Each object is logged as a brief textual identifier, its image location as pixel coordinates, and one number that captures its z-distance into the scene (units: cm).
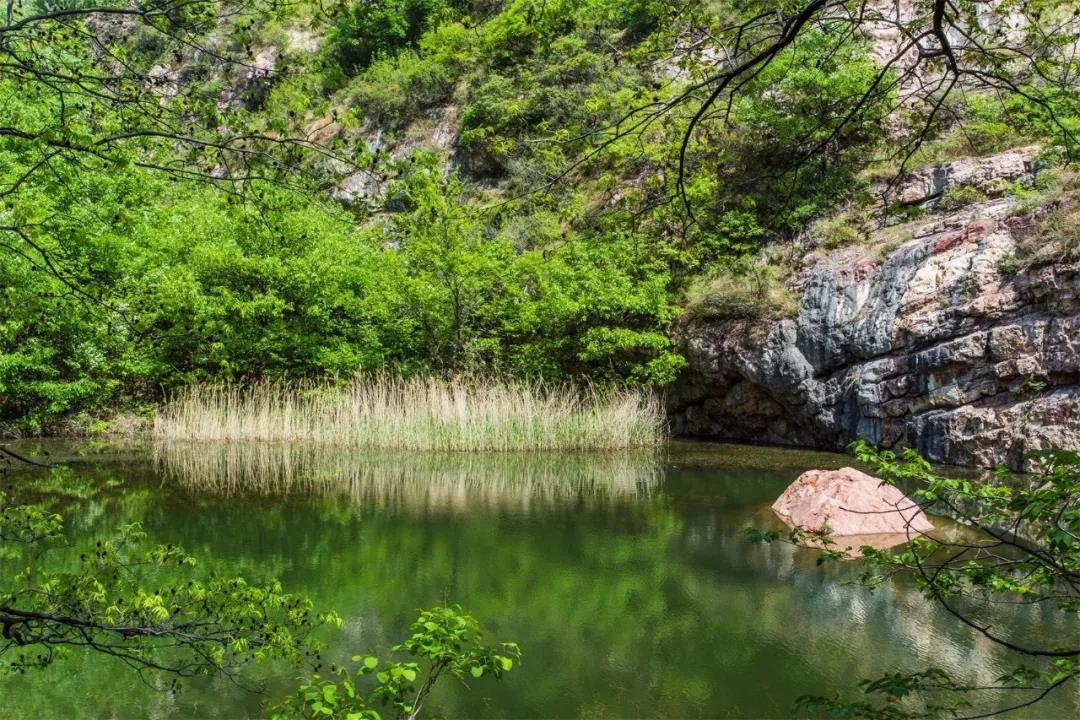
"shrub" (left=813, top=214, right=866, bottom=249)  1344
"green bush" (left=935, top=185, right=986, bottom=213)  1209
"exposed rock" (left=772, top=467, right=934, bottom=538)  702
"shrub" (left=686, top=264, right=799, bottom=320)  1303
